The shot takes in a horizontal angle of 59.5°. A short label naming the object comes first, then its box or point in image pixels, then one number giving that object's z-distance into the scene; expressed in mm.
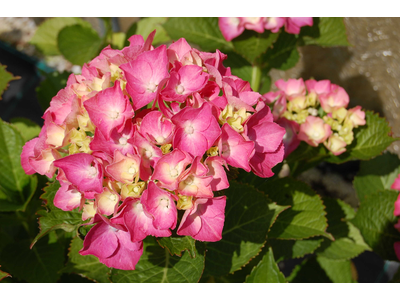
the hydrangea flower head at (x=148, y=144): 459
